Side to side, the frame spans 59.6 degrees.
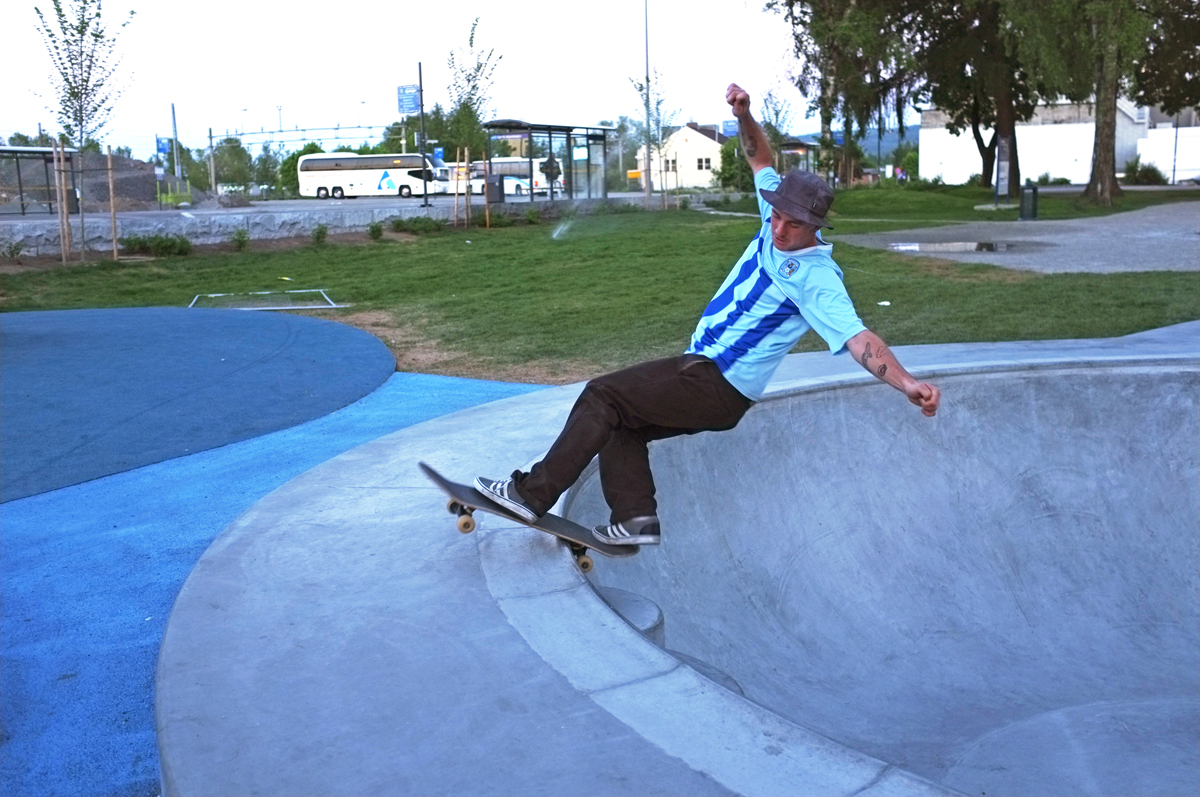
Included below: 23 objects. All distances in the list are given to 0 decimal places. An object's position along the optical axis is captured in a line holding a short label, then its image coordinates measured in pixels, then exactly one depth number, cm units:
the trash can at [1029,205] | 2838
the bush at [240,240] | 2273
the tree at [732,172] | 4948
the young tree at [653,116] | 3950
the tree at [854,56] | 3200
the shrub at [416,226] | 2605
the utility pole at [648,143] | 3620
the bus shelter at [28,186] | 2756
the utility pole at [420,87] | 3841
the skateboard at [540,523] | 421
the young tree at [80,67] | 2017
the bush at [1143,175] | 5794
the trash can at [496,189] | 3184
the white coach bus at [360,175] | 5244
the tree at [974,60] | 3741
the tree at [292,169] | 6364
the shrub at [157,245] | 2133
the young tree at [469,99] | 3088
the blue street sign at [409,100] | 4012
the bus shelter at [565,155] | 3272
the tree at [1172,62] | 3988
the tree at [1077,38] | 2767
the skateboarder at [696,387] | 400
